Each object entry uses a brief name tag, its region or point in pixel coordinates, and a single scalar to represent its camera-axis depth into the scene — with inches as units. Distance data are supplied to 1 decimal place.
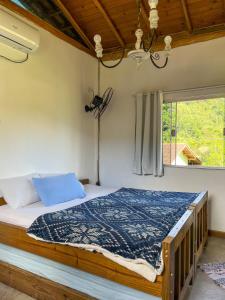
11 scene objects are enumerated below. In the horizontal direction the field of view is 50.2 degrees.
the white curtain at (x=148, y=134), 143.3
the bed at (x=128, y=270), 58.4
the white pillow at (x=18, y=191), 99.8
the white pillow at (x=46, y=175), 120.7
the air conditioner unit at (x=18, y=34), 94.0
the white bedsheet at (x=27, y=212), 84.4
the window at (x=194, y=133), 134.6
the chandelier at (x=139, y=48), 73.1
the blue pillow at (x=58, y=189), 103.6
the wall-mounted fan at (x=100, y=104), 157.4
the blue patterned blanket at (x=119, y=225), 61.9
